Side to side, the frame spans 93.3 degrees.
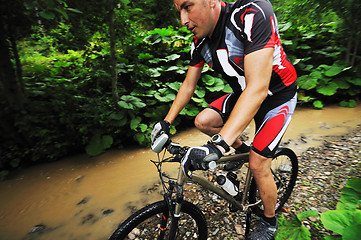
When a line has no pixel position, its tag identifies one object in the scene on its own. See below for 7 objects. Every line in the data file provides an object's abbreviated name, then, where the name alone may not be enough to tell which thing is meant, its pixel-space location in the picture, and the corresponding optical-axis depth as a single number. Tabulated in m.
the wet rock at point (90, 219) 2.33
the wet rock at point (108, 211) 2.43
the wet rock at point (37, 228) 2.25
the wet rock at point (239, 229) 2.04
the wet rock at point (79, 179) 3.09
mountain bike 1.33
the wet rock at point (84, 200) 2.63
